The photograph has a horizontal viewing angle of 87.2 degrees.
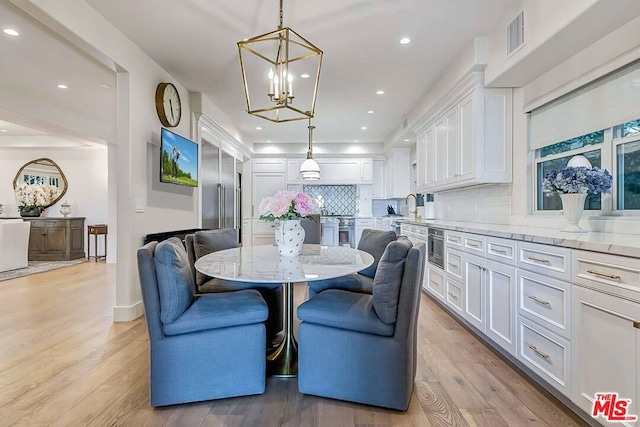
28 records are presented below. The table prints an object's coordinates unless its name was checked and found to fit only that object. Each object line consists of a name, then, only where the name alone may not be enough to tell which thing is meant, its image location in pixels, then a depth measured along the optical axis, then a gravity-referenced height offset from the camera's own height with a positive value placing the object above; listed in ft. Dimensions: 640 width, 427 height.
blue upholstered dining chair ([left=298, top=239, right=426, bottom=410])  5.77 -2.27
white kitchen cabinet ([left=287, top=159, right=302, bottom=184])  26.32 +3.33
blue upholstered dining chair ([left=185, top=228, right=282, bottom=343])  8.19 -1.79
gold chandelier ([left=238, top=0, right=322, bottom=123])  6.88 +5.37
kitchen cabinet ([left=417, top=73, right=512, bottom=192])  10.84 +2.65
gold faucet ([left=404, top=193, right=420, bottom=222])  17.57 -0.18
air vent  8.54 +4.66
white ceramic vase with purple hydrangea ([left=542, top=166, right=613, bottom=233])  6.57 +0.54
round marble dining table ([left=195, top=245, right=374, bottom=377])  5.44 -1.01
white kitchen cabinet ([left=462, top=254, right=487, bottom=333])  8.71 -2.14
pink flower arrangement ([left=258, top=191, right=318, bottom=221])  7.17 +0.14
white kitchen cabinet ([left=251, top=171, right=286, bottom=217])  26.48 +2.24
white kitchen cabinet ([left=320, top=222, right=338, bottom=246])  25.76 -1.58
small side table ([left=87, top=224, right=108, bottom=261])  23.98 -1.42
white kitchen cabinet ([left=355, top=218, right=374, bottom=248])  26.09 -0.90
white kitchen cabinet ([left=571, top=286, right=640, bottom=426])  4.57 -1.99
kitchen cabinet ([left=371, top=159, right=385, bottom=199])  26.68 +2.90
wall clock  12.21 +4.12
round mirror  25.35 +2.77
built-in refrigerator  16.65 +1.41
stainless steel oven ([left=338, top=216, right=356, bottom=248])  26.30 -1.30
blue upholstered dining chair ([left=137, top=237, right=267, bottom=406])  5.89 -2.28
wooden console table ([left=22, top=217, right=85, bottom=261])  23.72 -1.96
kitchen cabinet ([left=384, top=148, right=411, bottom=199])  23.59 +2.84
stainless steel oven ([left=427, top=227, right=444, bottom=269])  11.78 -1.25
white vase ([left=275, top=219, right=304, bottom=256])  7.53 -0.55
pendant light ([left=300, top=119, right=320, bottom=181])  18.37 +2.48
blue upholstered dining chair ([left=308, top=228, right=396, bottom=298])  8.35 -1.69
